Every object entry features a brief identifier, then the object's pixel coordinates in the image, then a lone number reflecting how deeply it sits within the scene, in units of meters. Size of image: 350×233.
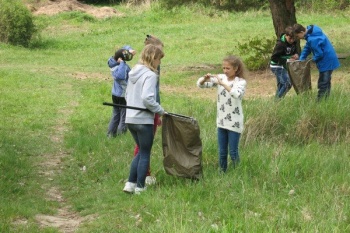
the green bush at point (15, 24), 27.19
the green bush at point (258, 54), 18.95
